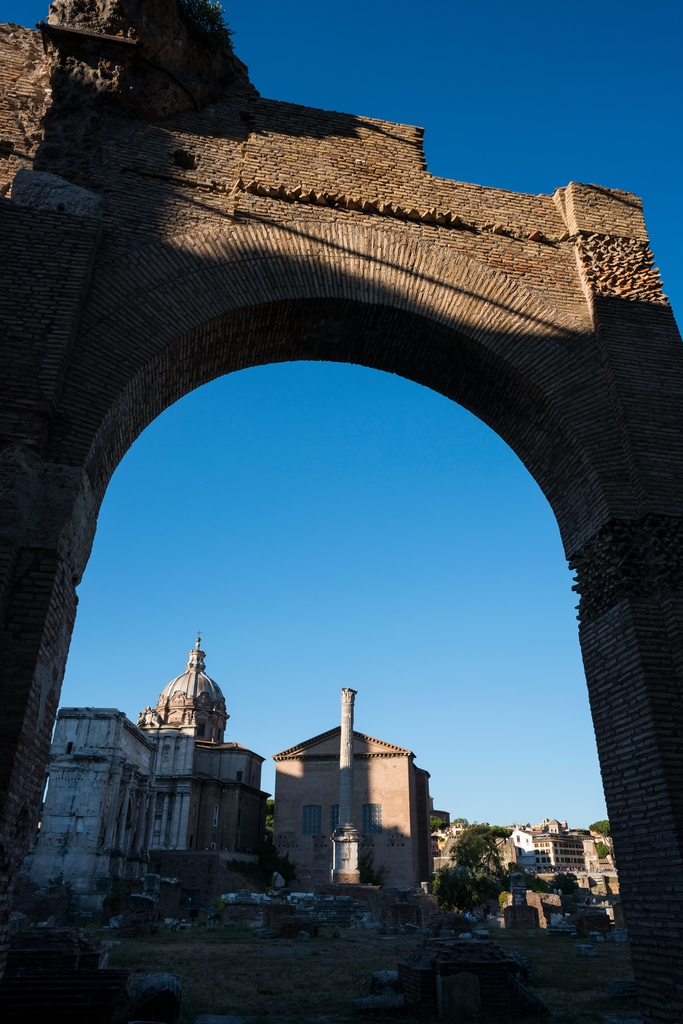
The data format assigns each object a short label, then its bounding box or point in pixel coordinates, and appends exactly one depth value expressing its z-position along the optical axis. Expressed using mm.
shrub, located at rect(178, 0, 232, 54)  7648
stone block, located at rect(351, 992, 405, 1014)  7129
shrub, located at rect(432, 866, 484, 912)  24078
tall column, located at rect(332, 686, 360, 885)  28984
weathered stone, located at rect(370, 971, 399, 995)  7961
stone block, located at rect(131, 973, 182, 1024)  6453
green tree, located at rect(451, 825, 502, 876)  32747
